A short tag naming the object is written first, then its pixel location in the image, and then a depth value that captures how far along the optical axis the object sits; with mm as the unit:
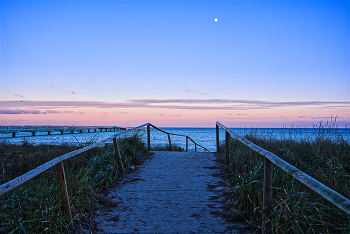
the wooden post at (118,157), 5434
